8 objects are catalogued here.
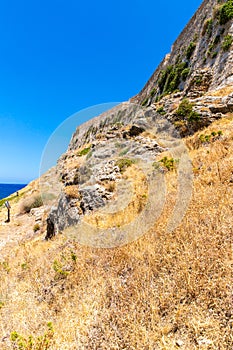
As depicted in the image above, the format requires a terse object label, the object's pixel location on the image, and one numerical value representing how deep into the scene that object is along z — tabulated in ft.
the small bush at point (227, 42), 57.57
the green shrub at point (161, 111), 51.34
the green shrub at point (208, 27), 70.08
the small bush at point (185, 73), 76.12
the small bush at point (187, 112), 38.22
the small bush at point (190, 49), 78.42
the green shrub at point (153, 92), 99.83
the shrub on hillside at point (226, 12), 60.54
